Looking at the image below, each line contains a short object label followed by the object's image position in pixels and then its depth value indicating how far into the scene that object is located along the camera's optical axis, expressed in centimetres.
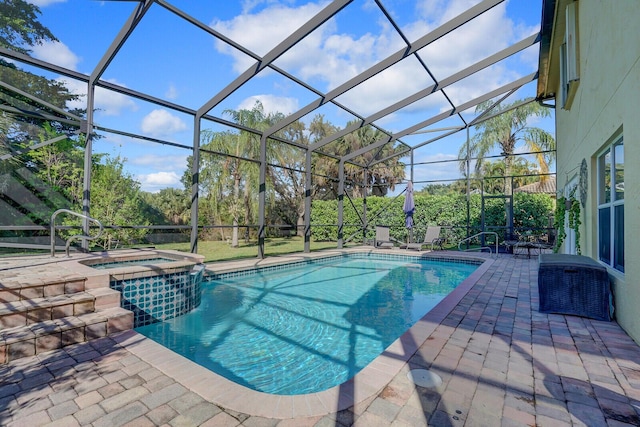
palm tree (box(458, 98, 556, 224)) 1709
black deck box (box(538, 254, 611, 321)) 344
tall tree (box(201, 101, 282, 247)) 1348
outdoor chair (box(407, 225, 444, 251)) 1062
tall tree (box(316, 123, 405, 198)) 2066
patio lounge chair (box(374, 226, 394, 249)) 1152
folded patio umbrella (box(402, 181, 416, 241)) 1105
